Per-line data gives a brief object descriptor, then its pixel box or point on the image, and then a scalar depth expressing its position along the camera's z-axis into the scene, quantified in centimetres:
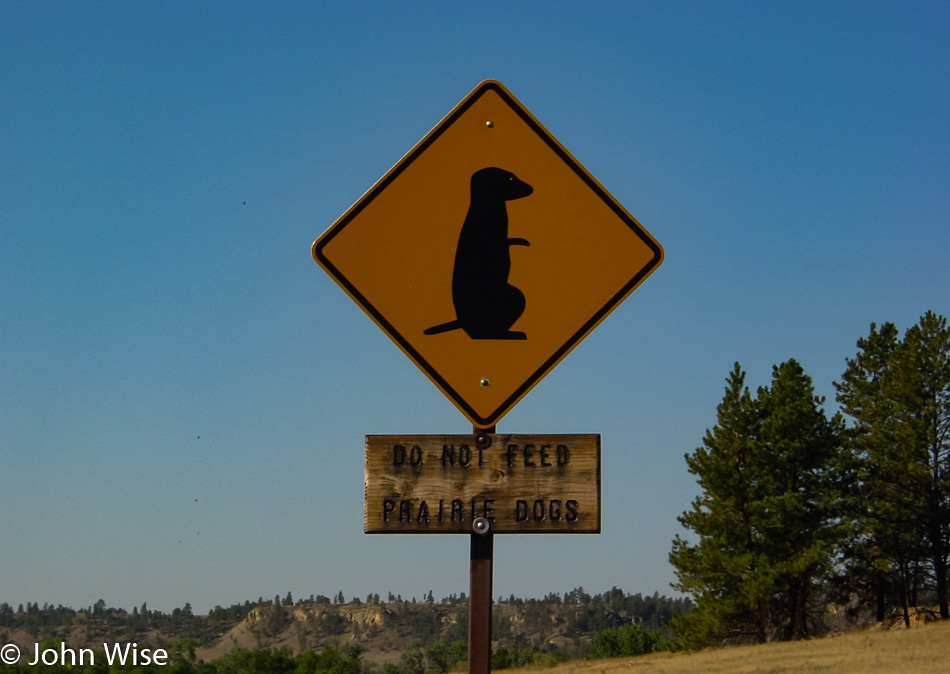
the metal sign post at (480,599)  354
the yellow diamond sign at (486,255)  373
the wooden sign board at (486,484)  353
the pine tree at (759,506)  4994
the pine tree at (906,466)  5272
